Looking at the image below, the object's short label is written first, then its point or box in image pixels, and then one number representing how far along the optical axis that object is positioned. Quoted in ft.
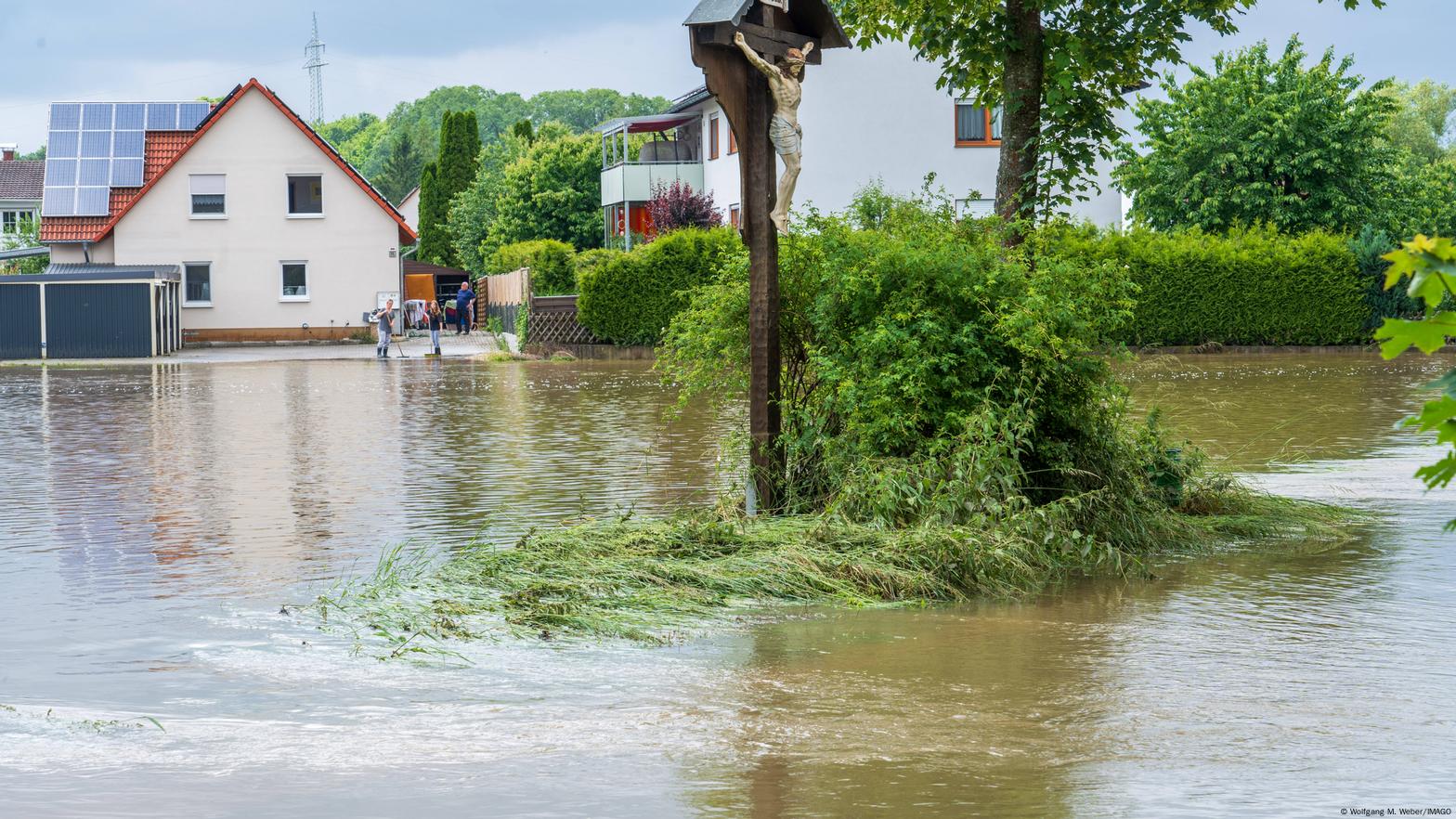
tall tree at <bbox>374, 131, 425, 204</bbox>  460.14
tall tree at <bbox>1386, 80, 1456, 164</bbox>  288.18
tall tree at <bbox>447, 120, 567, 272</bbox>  262.67
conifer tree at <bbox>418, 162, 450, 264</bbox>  309.83
